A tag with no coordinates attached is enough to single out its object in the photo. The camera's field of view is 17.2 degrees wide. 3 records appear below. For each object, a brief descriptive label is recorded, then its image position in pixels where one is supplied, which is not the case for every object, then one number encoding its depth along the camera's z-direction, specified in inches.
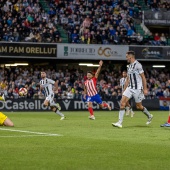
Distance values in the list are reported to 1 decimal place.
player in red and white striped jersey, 1050.2
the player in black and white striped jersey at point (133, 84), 716.7
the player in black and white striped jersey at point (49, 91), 1026.7
